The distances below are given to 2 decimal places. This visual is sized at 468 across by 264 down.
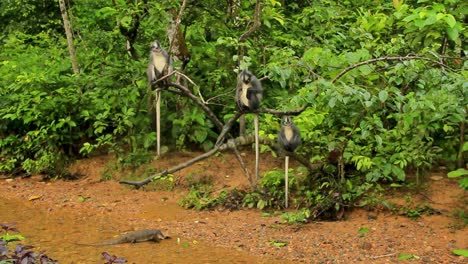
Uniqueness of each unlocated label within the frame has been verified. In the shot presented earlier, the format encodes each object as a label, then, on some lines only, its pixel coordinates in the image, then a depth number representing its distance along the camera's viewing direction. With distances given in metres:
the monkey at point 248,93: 6.34
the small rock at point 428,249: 5.32
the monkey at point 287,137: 6.33
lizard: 5.75
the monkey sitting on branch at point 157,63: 6.97
